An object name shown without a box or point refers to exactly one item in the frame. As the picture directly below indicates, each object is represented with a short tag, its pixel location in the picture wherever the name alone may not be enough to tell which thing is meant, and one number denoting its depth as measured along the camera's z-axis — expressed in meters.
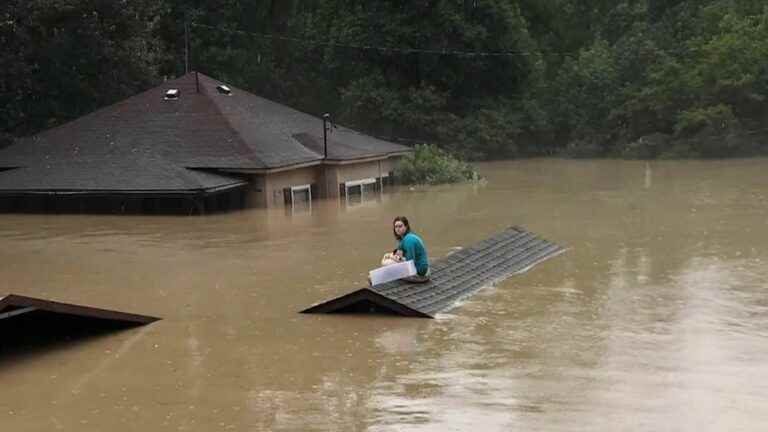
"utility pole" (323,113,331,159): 42.69
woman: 19.38
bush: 48.84
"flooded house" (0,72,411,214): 37.09
